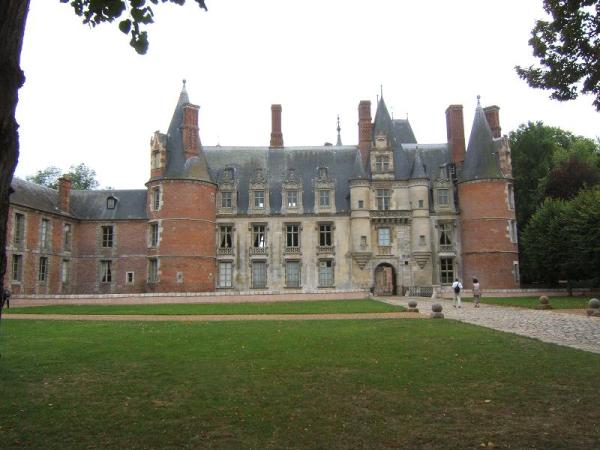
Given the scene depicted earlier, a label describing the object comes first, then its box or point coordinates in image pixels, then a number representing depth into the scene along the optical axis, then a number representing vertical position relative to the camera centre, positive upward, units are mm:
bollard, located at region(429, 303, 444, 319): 18125 -1230
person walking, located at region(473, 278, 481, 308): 23500 -739
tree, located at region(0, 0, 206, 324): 3240 +1194
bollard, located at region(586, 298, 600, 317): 18578 -1234
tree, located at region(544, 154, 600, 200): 39719 +7199
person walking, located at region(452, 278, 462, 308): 22984 -622
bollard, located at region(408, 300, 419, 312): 21453 -1234
